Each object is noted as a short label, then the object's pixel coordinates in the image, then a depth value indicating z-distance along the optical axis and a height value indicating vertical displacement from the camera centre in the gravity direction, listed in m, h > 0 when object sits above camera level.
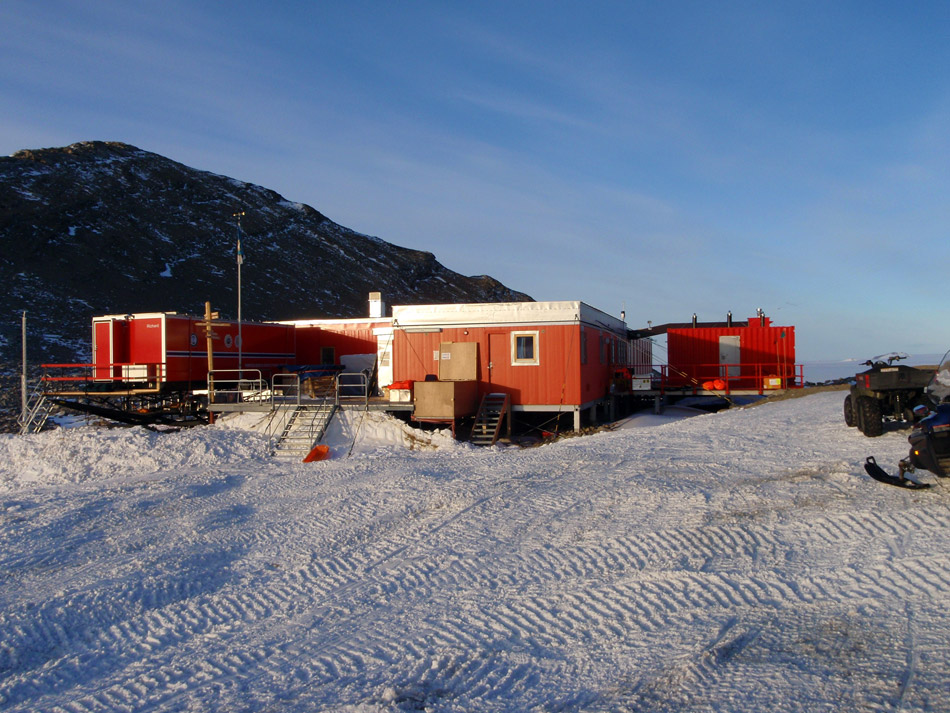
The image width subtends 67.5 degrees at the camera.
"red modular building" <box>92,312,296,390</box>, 22.03 +0.66
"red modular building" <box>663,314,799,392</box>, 26.41 +0.54
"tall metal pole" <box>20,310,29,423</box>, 19.30 -0.90
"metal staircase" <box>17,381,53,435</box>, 18.58 -1.23
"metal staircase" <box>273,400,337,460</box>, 15.10 -1.37
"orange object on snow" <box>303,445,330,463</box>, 14.44 -1.75
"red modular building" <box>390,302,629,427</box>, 19.80 +0.59
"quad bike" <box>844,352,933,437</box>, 12.02 -0.52
